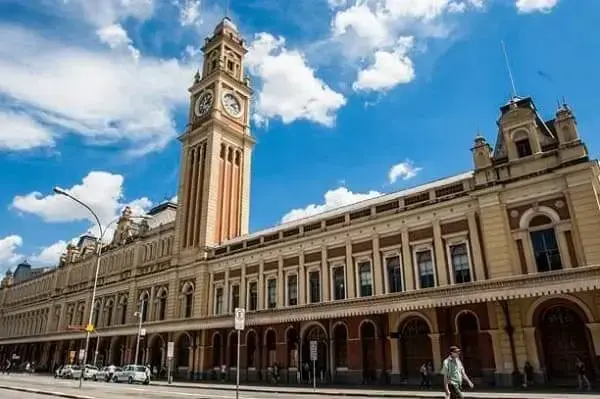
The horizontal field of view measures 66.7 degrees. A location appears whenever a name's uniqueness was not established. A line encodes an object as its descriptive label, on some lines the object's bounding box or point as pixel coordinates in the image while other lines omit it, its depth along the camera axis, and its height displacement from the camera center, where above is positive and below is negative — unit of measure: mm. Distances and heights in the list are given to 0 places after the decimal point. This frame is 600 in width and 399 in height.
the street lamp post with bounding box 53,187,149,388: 26766 +9380
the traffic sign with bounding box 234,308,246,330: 17328 +1731
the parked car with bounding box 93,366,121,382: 41744 -544
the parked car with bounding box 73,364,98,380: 44531 -460
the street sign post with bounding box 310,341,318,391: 27486 +895
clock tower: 49625 +23803
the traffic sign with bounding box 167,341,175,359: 37003 +1408
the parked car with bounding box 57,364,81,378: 46719 -264
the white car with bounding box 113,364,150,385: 37656 -534
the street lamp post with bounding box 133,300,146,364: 43672 +3201
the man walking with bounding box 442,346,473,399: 11070 -289
